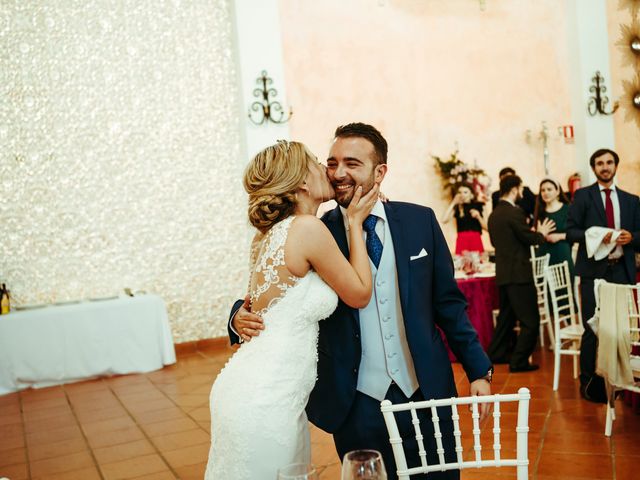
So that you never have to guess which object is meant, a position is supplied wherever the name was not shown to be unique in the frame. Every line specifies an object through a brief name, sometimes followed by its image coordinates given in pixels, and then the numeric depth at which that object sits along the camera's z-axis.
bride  1.89
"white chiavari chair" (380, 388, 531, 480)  1.62
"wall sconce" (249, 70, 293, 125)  7.19
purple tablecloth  5.84
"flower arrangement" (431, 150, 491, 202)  8.54
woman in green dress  6.43
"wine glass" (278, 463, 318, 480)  1.11
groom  1.99
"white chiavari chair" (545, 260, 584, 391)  4.70
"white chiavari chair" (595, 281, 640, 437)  3.51
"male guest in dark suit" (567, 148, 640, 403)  4.47
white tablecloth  5.91
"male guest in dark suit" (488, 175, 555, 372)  5.39
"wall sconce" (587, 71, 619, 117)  8.80
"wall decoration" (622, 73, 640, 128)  9.18
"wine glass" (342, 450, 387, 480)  1.12
